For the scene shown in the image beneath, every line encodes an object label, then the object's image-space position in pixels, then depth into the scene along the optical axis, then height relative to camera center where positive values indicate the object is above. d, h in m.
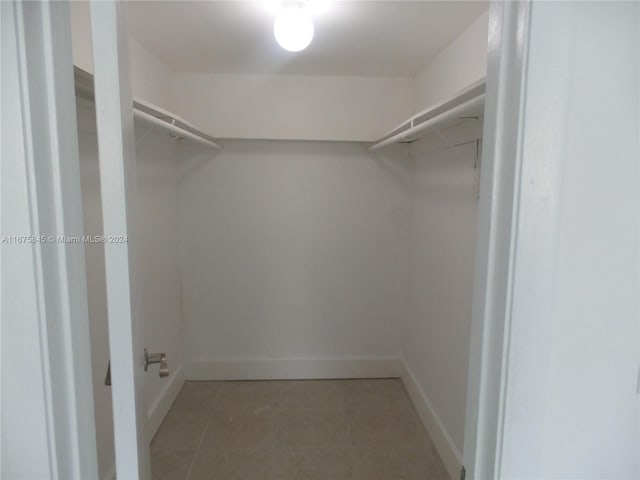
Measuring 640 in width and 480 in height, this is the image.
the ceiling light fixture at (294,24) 1.57 +0.78
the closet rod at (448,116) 1.18 +0.34
